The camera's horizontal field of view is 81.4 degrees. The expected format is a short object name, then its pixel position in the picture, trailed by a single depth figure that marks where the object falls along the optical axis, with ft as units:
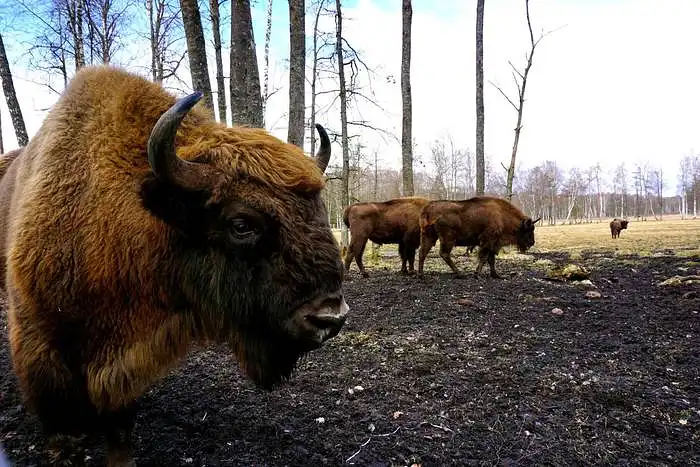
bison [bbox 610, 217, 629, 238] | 96.17
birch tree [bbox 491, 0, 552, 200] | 63.90
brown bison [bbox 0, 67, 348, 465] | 6.99
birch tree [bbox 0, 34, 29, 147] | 35.78
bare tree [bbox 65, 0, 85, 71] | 49.34
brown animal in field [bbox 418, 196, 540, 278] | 37.76
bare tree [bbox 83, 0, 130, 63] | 51.80
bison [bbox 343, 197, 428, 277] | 40.11
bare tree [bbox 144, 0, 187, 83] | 54.90
